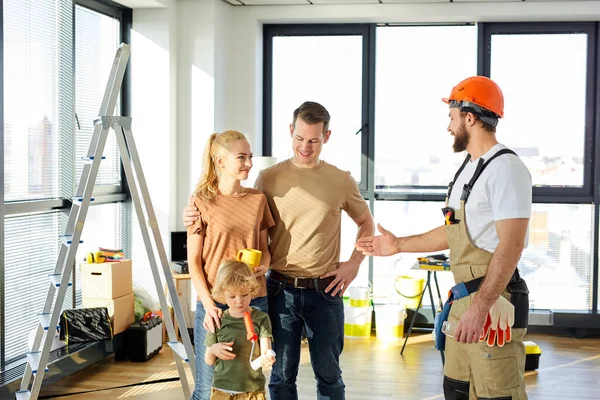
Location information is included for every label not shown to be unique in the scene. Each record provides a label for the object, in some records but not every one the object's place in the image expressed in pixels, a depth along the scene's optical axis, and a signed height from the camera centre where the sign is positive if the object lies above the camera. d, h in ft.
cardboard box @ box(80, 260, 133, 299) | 18.71 -2.35
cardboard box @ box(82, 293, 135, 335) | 18.72 -3.04
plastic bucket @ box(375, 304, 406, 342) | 22.04 -3.82
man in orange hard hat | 8.90 -0.82
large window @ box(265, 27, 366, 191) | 23.79 +2.82
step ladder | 12.67 -0.90
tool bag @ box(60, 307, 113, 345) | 17.70 -3.24
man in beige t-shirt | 10.99 -1.03
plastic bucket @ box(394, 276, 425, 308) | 22.75 -3.01
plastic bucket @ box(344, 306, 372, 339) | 22.33 -3.88
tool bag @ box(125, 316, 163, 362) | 19.31 -3.85
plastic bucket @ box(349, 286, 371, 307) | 22.61 -3.25
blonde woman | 10.43 -0.60
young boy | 9.99 -2.07
